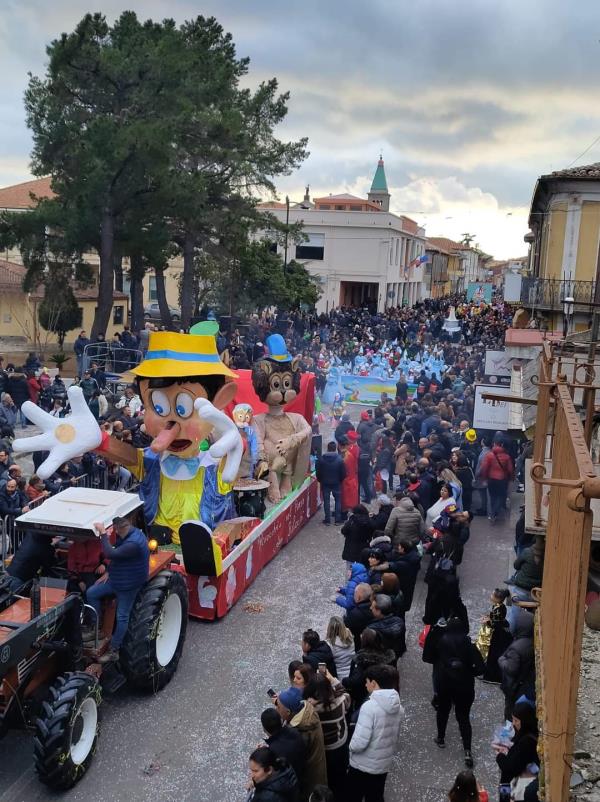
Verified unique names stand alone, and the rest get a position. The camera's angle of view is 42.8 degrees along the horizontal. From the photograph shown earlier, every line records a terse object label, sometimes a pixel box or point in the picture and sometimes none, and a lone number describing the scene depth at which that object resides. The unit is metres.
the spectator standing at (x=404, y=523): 9.10
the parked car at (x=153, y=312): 43.16
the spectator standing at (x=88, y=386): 15.67
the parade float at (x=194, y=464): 8.01
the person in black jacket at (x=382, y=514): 9.55
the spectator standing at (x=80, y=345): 21.14
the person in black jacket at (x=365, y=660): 5.84
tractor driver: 6.48
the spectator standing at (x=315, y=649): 6.00
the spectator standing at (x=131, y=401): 15.29
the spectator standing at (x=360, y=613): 6.82
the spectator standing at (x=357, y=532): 9.23
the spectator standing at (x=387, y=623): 6.54
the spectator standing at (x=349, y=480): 12.09
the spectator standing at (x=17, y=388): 16.19
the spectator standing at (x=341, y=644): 6.48
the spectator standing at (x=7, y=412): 13.41
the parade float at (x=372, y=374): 20.67
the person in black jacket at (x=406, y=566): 8.06
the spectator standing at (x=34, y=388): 16.70
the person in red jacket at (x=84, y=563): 6.85
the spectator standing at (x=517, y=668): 5.77
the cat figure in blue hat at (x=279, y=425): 11.03
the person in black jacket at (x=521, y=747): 4.64
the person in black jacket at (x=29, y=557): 6.69
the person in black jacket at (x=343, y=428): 13.45
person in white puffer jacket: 5.20
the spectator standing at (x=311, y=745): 4.96
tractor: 5.53
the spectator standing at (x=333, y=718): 5.20
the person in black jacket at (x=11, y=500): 8.96
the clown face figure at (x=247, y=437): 10.59
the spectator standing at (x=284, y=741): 4.80
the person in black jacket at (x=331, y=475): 11.88
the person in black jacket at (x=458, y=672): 6.16
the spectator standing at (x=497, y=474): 12.27
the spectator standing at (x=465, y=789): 4.34
